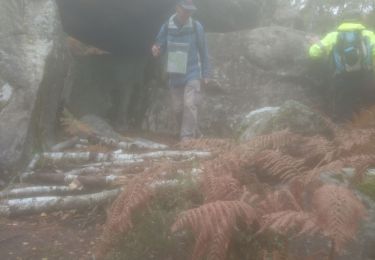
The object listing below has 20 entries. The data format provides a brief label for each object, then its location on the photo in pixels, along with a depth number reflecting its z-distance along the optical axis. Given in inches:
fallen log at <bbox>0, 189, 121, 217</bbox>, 194.5
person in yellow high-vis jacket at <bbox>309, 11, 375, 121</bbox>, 330.6
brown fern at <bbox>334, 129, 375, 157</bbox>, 144.7
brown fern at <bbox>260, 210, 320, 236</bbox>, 102.6
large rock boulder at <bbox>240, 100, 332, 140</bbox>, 208.7
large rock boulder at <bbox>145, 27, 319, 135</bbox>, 386.6
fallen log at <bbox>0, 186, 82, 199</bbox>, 209.0
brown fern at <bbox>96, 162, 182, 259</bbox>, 128.4
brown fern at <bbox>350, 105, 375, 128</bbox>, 218.5
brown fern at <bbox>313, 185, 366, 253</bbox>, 102.3
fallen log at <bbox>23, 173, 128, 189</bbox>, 210.7
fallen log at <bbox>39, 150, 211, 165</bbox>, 253.9
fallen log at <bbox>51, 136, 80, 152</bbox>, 279.6
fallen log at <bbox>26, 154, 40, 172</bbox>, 241.5
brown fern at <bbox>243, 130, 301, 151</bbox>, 156.9
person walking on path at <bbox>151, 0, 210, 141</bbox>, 321.4
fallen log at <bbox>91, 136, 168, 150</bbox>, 299.1
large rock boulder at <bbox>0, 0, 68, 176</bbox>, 239.6
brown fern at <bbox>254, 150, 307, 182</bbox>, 133.9
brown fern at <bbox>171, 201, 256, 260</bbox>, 108.2
